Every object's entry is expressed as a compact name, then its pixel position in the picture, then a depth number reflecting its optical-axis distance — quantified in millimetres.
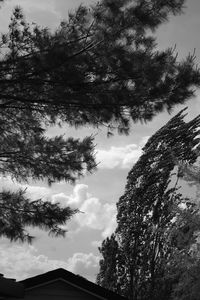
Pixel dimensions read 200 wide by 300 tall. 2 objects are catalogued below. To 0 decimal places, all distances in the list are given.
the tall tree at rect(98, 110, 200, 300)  23406
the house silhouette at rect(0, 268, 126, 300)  13398
